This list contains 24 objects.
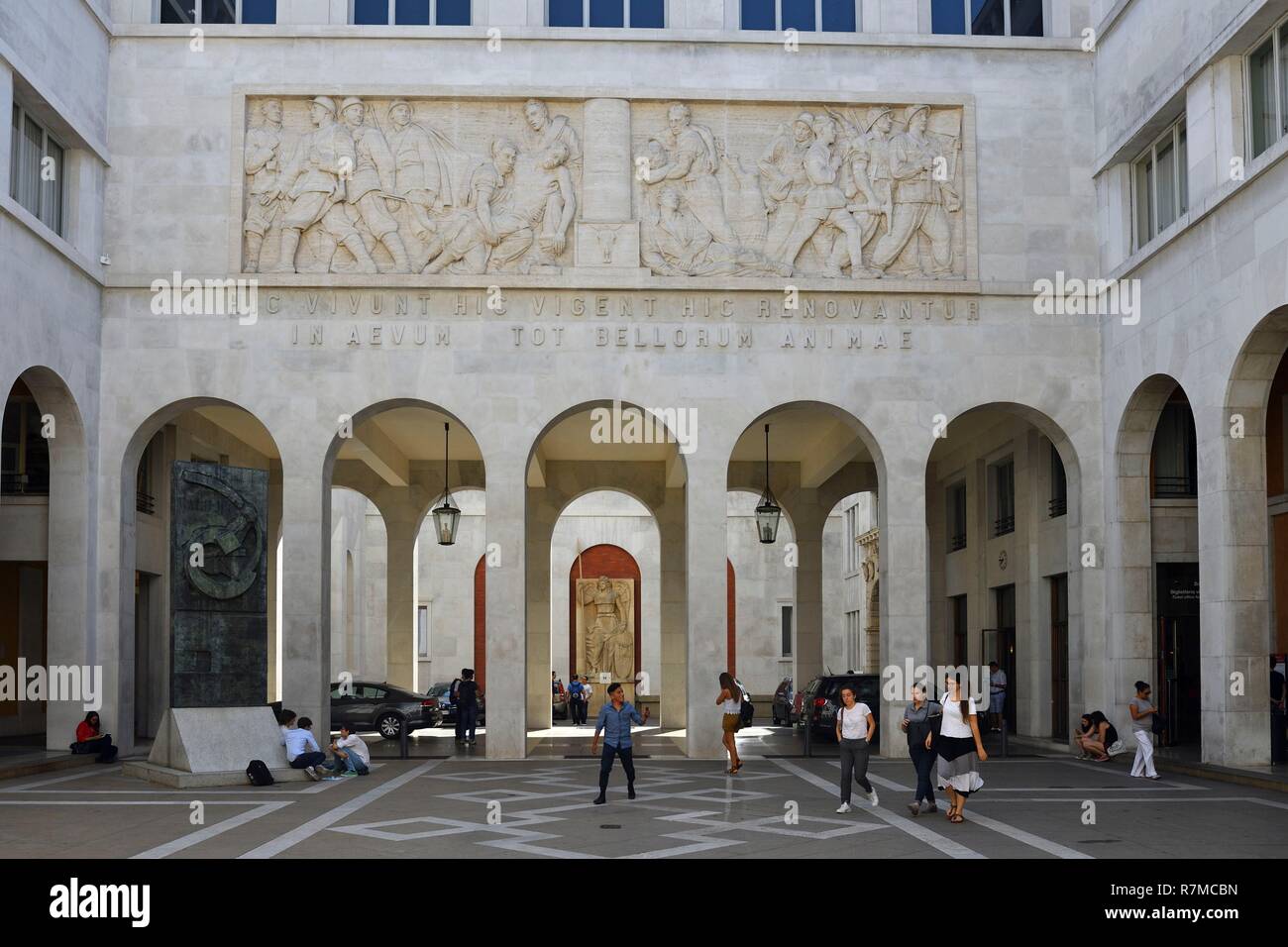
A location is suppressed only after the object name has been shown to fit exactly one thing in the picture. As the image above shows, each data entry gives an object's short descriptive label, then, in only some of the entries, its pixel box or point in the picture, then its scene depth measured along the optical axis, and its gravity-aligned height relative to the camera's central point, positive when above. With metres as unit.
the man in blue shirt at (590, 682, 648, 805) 17.11 -1.90
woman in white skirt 15.14 -1.98
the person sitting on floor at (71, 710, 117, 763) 22.86 -2.67
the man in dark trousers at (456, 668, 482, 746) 27.84 -2.63
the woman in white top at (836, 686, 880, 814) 16.30 -1.97
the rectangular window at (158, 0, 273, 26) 25.62 +10.19
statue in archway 48.75 -1.89
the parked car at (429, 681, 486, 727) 34.97 -3.31
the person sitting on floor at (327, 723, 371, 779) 20.72 -2.70
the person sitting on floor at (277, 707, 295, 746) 19.92 -2.05
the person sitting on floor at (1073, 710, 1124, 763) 22.59 -2.75
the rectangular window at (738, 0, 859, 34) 25.75 +10.08
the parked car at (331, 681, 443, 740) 31.02 -2.98
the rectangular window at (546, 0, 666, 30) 25.80 +10.16
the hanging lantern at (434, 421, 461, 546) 27.77 +1.02
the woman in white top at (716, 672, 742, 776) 21.25 -2.13
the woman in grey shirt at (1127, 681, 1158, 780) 20.16 -2.37
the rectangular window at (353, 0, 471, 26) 25.61 +10.13
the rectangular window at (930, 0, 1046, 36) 25.92 +10.08
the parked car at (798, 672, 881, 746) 27.62 -2.51
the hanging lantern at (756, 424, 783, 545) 27.69 +0.99
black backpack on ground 18.88 -2.66
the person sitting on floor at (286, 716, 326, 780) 19.70 -2.50
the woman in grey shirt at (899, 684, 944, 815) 15.94 -1.91
